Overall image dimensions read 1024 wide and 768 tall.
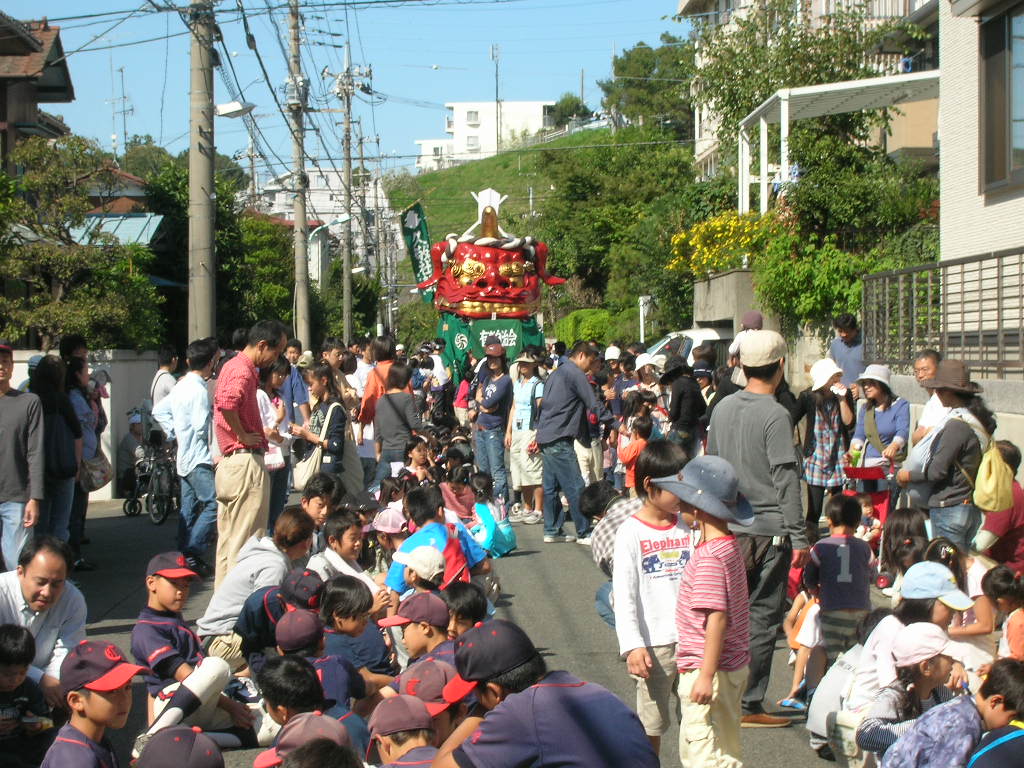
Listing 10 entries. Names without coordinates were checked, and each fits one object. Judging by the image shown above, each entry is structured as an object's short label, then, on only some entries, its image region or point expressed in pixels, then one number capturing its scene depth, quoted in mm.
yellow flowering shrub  20062
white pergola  19328
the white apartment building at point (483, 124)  132750
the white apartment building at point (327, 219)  39688
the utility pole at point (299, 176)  25250
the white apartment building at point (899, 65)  25719
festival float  24812
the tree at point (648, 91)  62594
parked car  19562
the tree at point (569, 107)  113688
